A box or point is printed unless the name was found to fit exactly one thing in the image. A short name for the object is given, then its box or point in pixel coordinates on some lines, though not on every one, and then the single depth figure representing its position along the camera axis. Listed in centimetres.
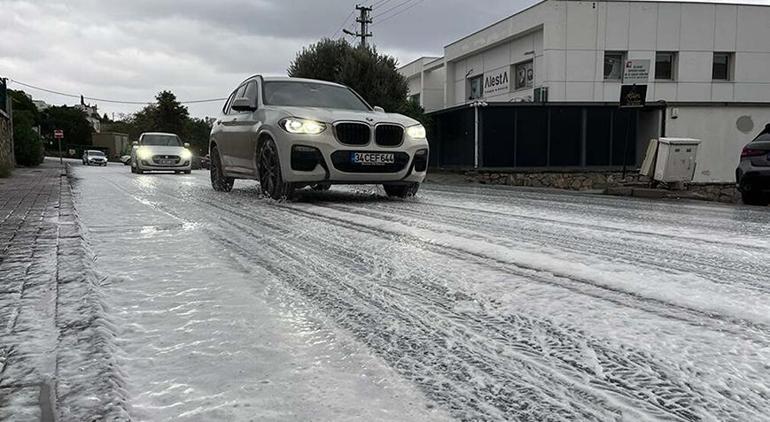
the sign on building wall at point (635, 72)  2047
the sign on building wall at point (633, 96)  1329
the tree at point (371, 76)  2259
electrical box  1216
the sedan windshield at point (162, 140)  1972
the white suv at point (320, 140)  660
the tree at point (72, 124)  8691
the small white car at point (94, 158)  4559
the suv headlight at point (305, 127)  658
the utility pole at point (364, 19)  4266
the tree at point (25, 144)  2719
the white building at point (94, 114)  12437
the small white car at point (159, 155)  1895
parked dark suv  866
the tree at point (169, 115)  6975
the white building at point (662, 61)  2108
